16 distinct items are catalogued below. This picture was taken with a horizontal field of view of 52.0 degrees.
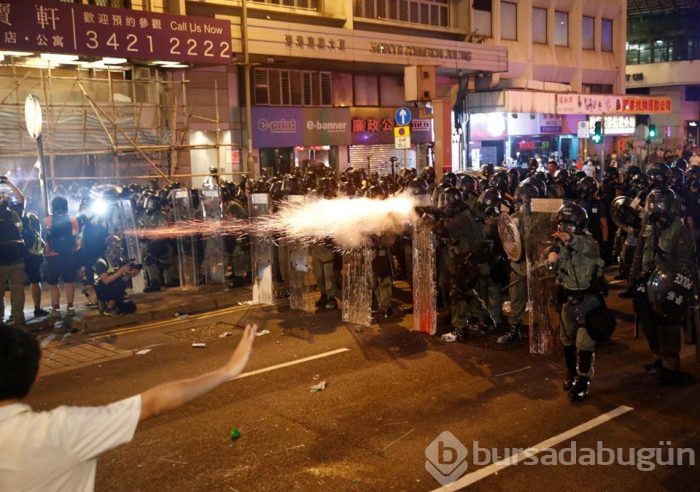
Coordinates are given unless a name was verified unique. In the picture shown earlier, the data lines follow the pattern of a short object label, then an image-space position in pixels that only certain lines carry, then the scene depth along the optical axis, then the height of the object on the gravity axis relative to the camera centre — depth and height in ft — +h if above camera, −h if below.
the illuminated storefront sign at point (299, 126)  82.99 +4.97
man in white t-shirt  7.72 -2.80
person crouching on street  35.91 -5.62
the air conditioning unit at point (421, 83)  58.65 +6.60
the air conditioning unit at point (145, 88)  67.05 +7.94
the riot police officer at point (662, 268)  22.57 -3.55
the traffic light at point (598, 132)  81.76 +3.05
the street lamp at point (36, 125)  37.09 +2.62
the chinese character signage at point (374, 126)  95.20 +5.34
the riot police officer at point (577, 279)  21.63 -3.60
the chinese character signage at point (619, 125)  120.47 +5.66
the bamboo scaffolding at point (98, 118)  55.52 +4.71
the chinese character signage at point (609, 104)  104.94 +8.61
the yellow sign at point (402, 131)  55.72 +2.62
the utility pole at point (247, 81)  67.64 +8.44
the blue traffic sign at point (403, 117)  55.16 +3.63
